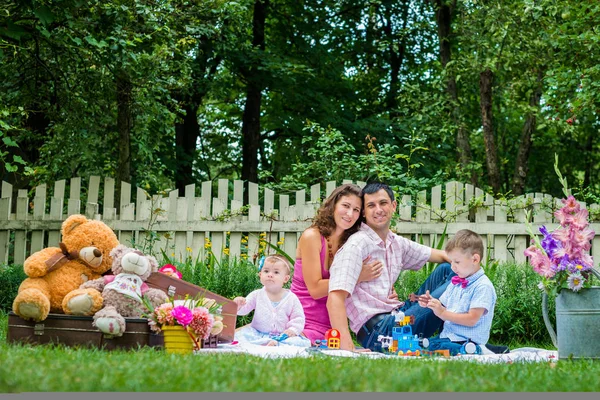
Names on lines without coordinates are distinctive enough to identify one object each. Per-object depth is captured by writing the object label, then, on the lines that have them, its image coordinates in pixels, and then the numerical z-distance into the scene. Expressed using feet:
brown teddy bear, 15.55
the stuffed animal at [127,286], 15.97
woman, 17.40
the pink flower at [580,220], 14.90
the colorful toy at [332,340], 16.21
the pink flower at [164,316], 15.38
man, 16.62
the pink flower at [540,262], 15.29
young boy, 16.44
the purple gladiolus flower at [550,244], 15.31
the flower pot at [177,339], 15.34
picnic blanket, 14.85
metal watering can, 15.02
